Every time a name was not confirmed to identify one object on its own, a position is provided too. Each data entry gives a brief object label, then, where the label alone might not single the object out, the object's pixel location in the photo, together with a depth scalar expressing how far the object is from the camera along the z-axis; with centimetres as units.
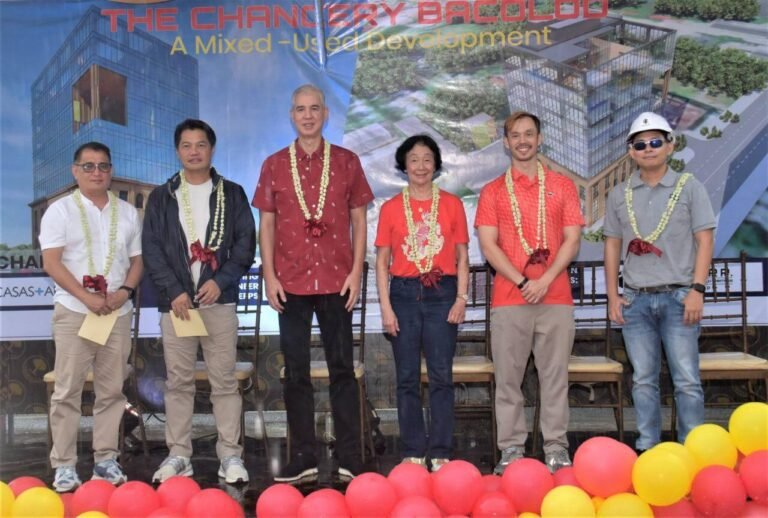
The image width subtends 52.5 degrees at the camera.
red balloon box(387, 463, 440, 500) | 225
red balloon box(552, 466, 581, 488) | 220
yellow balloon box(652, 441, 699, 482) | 207
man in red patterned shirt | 341
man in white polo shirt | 352
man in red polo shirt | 340
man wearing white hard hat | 334
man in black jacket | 351
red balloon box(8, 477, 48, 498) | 227
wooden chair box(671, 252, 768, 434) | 406
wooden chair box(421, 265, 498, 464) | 389
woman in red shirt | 343
